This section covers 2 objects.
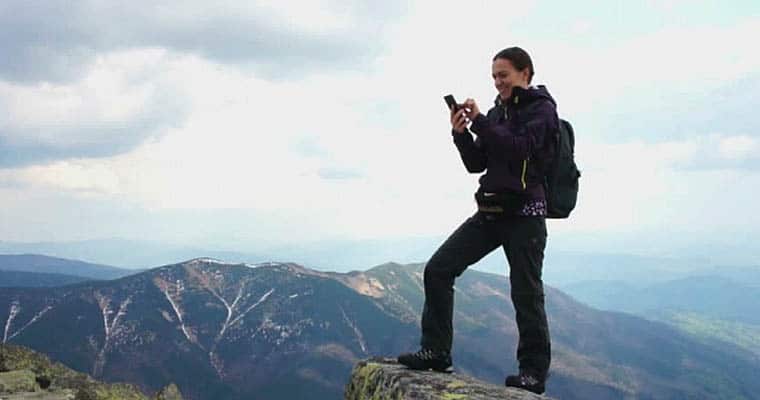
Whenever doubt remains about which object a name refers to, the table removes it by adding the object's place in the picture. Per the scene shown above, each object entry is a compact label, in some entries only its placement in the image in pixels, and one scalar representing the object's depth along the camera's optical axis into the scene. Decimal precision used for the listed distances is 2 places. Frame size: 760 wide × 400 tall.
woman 7.67
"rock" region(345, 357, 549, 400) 7.57
